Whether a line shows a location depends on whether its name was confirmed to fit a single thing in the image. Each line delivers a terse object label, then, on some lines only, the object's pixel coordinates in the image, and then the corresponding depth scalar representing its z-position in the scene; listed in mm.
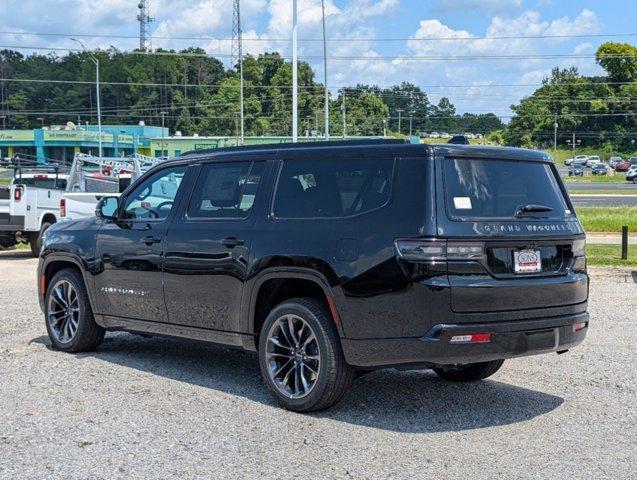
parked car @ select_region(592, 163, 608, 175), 93500
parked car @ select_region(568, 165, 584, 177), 87562
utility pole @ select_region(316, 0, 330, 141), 38441
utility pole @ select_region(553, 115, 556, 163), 106500
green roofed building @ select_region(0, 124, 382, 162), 98500
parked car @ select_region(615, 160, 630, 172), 98500
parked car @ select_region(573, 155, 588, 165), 97700
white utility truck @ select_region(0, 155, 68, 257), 18453
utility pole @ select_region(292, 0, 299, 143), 29906
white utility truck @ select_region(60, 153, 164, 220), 17906
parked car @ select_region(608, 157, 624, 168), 103912
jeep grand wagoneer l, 5988
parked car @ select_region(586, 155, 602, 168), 99312
